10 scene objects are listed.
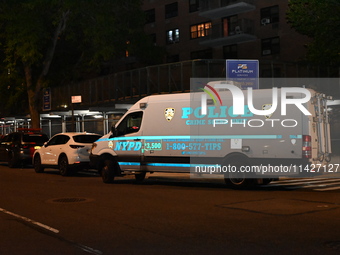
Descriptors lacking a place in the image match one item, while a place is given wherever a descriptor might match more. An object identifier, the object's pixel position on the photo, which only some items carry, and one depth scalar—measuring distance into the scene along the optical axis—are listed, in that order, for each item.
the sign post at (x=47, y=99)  34.06
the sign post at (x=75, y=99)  27.18
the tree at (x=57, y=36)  29.41
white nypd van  12.82
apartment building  36.50
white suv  18.73
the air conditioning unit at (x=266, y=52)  37.25
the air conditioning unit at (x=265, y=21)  37.25
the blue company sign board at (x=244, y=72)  20.45
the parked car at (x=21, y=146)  22.91
